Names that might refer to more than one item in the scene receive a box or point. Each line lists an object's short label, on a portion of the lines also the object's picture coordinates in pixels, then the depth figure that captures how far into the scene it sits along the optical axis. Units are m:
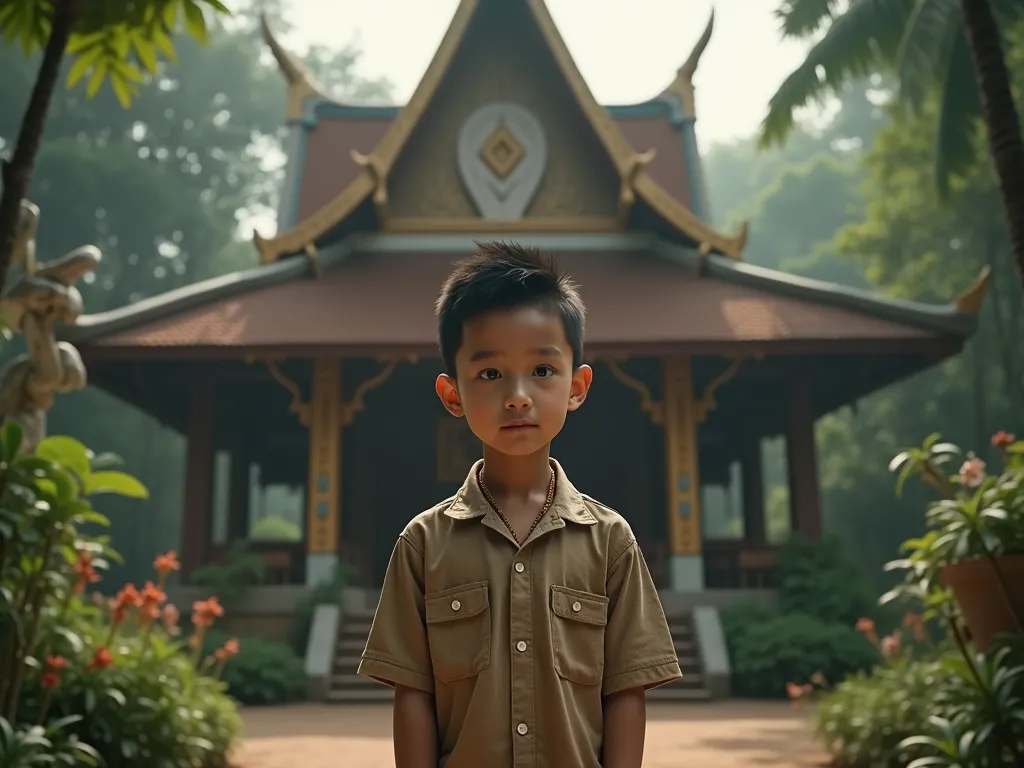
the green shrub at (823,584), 10.36
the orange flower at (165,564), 5.61
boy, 1.82
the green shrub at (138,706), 4.74
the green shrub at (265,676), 9.05
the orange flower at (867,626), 6.40
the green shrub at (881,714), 5.19
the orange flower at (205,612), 5.79
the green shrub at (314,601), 10.38
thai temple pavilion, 10.83
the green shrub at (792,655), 9.28
